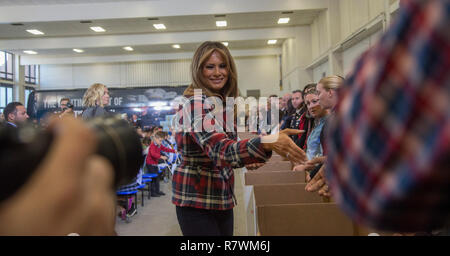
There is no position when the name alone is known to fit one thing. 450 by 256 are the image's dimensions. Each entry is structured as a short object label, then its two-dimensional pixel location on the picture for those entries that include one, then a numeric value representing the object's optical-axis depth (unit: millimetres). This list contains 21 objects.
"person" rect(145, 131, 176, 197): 6250
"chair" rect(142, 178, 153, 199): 5593
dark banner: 14820
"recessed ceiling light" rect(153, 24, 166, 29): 11972
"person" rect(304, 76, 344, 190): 2518
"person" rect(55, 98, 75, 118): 5217
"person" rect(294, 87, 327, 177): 2832
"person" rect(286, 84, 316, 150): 3469
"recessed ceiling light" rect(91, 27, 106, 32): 12014
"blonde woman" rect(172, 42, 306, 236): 1158
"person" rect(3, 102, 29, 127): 4363
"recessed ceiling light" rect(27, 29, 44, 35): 12172
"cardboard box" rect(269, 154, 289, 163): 3213
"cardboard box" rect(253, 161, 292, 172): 2619
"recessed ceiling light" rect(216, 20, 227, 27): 11595
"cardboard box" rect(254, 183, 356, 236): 1467
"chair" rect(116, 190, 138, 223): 4223
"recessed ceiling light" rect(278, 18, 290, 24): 11717
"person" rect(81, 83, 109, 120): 3699
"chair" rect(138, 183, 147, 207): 5071
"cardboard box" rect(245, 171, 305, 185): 2275
